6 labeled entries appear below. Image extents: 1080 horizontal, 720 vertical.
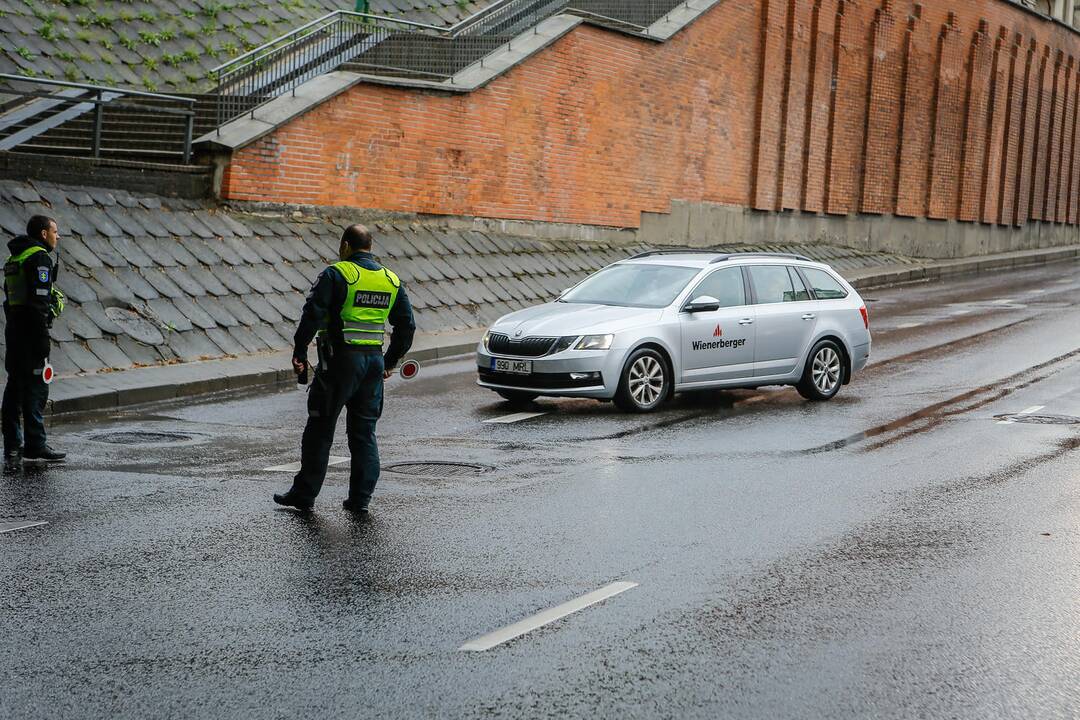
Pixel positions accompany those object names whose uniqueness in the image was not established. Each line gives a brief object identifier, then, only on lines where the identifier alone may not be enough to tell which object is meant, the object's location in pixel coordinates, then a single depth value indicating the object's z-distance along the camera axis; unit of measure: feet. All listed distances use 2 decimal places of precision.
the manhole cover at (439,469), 32.89
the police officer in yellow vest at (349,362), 28.04
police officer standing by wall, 33.63
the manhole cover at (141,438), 37.42
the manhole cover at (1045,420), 42.19
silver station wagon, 43.39
